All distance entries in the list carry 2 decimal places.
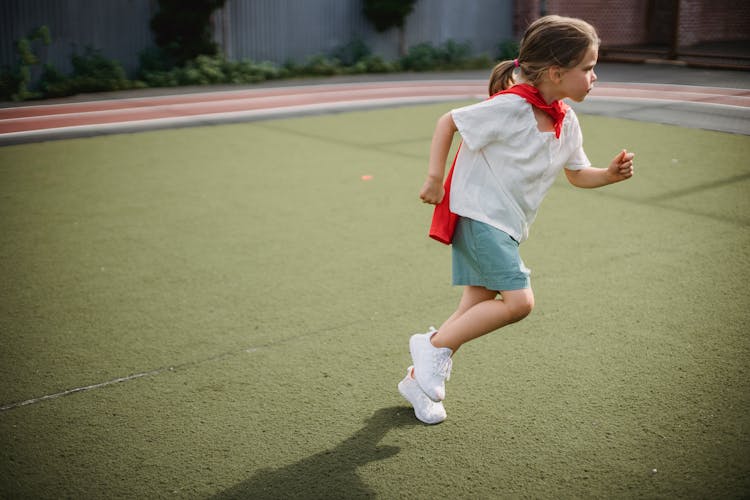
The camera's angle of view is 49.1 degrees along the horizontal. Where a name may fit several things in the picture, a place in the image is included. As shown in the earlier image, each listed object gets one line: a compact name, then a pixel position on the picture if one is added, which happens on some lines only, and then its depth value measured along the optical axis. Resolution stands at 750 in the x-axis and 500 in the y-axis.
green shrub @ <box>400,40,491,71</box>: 19.05
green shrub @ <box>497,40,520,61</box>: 20.17
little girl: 2.80
